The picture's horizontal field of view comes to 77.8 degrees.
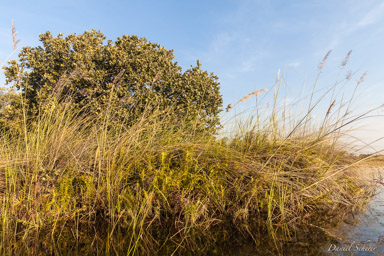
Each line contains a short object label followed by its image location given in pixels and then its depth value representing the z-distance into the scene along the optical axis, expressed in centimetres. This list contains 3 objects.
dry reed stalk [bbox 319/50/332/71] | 345
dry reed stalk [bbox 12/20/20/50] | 288
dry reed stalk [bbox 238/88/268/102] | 318
